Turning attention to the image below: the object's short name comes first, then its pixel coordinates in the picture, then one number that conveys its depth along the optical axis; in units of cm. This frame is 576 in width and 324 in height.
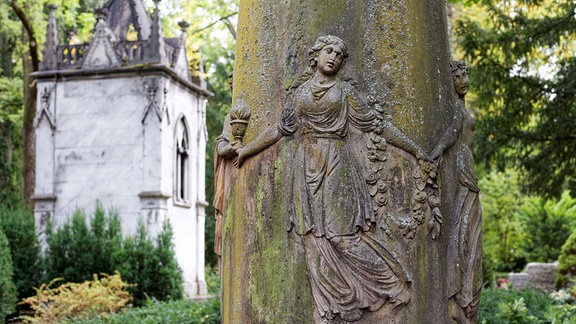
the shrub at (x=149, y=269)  1992
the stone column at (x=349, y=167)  473
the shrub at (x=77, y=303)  1377
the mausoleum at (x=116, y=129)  2478
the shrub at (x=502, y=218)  3519
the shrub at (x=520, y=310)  841
